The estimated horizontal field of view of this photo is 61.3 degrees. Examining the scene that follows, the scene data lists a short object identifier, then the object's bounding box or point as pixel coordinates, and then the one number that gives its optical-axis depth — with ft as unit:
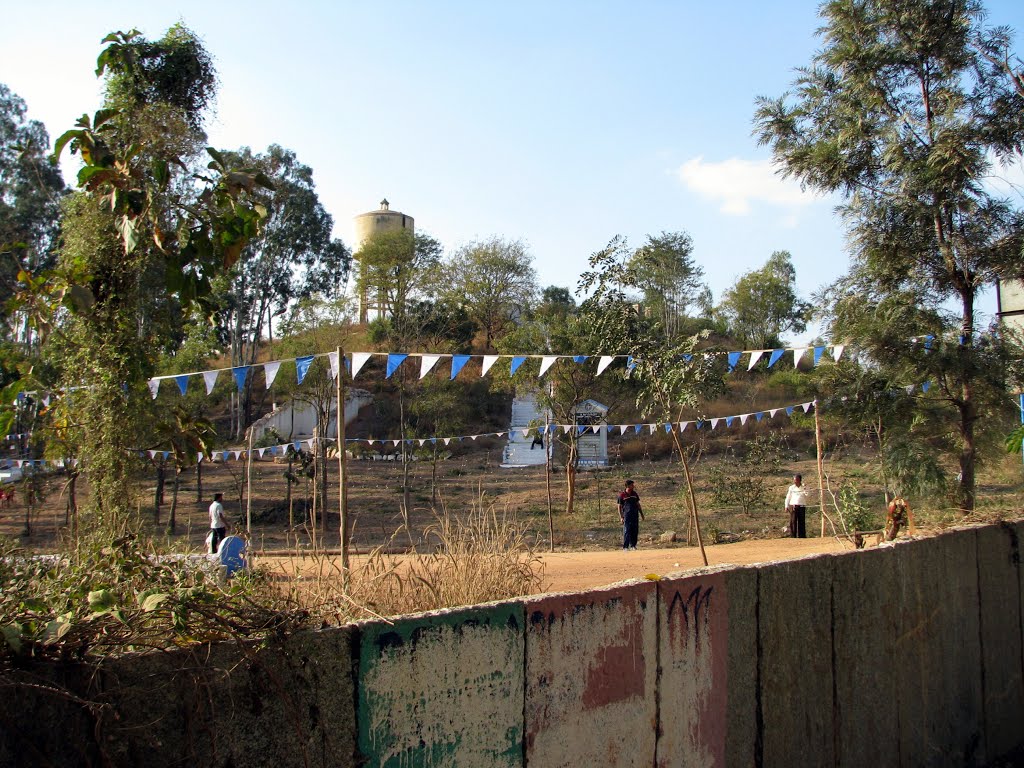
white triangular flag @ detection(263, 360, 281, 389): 37.64
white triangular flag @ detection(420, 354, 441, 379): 41.29
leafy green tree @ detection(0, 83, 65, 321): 97.60
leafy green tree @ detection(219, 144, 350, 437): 129.59
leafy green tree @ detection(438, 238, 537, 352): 147.43
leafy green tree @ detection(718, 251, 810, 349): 156.04
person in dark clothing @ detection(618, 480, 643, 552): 49.42
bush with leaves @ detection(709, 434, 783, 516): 69.31
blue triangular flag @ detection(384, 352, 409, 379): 37.22
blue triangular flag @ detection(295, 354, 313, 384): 34.98
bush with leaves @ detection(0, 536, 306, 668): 7.86
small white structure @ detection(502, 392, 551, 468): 103.19
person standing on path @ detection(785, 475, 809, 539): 51.83
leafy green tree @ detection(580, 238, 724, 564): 33.24
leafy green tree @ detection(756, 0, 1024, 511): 35.60
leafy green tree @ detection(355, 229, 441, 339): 132.16
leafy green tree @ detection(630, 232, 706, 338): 146.94
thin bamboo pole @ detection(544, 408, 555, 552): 49.35
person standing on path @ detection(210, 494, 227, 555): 42.75
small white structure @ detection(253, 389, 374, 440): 108.06
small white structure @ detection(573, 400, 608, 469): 100.94
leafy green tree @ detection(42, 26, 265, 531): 13.61
